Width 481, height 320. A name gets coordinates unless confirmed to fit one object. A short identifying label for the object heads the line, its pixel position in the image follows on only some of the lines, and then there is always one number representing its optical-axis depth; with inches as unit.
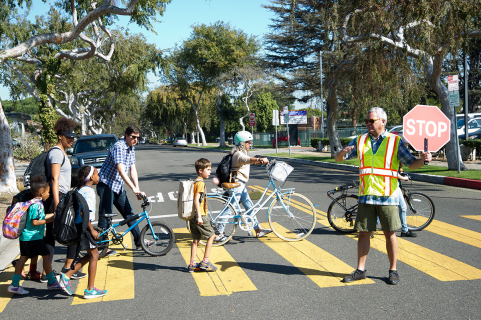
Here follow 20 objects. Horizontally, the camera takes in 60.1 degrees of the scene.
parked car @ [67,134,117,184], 588.1
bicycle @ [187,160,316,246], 246.1
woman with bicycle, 240.1
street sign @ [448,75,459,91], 514.9
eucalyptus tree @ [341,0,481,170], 485.4
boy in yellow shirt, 202.5
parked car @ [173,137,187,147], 2397.0
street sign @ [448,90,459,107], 519.5
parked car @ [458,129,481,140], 851.8
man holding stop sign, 177.2
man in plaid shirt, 230.1
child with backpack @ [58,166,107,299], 172.2
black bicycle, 271.9
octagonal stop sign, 210.9
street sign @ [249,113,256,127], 1231.1
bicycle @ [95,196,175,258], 225.6
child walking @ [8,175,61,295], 174.9
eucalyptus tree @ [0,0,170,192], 476.7
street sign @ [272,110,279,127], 1086.4
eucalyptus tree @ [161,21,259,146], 1759.4
